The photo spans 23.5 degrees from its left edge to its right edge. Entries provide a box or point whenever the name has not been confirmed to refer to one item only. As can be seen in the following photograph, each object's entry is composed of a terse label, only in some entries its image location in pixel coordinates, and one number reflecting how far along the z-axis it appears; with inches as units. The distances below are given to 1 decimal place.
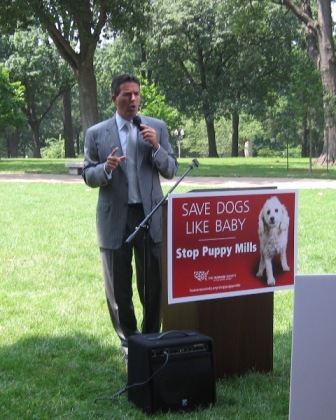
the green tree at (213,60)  2188.7
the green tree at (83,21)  1128.2
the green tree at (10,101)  1439.7
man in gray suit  223.6
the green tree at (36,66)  2358.5
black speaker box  193.6
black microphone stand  204.6
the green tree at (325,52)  1304.1
